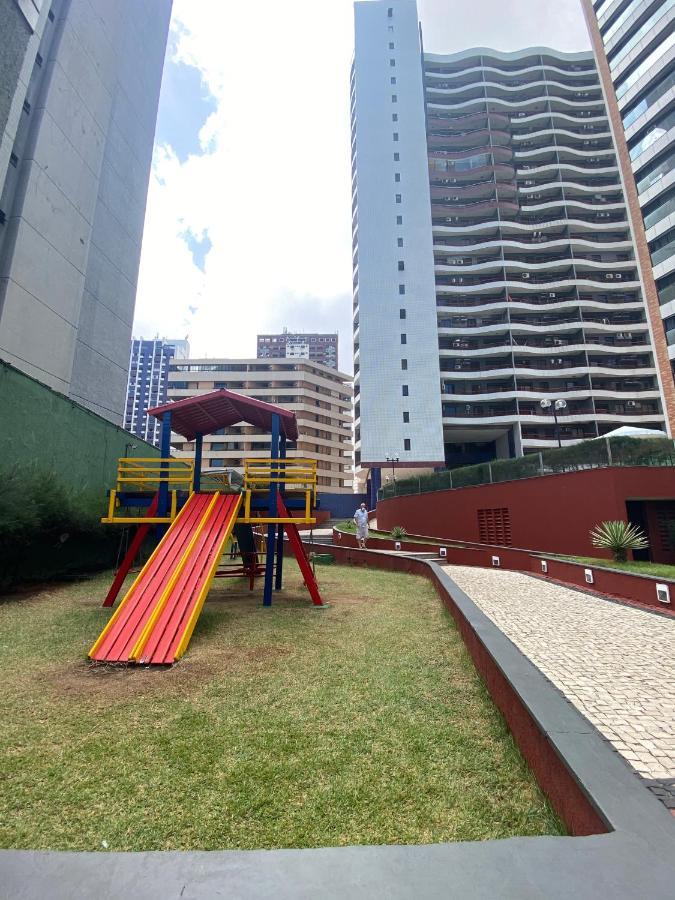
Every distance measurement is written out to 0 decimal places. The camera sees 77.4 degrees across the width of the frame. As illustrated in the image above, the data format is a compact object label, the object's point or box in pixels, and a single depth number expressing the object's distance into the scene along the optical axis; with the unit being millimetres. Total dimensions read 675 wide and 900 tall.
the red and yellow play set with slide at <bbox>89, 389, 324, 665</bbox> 5617
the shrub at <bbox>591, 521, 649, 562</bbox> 11711
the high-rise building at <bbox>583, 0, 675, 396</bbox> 33375
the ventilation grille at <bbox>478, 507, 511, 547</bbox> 17884
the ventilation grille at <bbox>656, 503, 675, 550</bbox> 13523
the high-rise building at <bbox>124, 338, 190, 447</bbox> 118688
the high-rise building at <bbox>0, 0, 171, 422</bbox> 17609
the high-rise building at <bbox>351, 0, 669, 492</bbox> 43062
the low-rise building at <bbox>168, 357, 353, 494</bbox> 59531
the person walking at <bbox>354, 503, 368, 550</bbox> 18859
